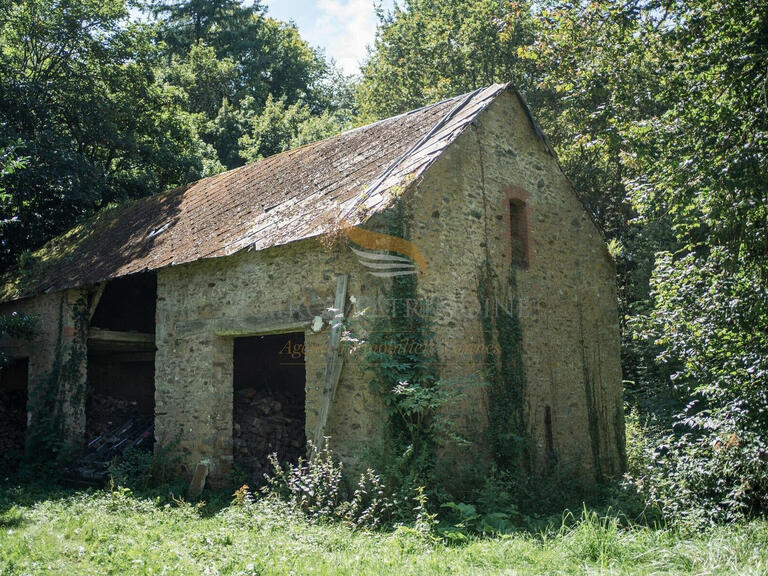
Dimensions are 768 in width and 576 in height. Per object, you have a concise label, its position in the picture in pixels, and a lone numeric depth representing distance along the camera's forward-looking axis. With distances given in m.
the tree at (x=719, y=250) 7.76
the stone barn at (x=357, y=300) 8.62
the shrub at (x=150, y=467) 10.02
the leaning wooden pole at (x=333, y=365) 8.39
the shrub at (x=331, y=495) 7.41
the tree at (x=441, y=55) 21.17
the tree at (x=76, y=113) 16.19
